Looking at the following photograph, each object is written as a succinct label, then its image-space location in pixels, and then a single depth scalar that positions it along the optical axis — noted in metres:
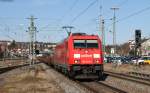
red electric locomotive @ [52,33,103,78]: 31.92
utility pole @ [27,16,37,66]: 64.88
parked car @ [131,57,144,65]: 79.14
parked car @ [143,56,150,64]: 80.20
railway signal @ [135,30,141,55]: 73.75
